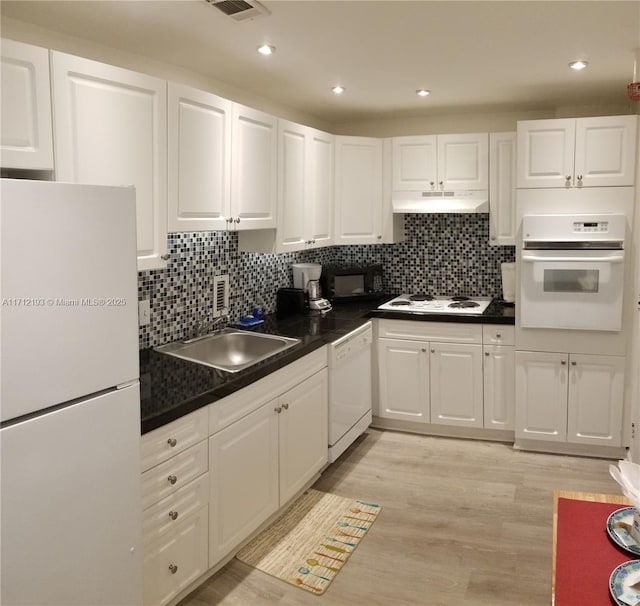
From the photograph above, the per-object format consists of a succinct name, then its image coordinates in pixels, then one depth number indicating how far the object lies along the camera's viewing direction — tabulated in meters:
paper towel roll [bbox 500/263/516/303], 4.34
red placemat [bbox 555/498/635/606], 1.32
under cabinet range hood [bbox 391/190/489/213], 4.32
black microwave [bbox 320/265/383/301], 4.68
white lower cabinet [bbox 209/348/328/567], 2.56
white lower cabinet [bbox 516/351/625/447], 3.86
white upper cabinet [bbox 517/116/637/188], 3.70
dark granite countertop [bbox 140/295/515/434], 2.26
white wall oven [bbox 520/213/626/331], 3.70
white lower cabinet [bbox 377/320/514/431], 4.11
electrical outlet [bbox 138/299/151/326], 2.99
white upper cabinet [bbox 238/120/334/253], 3.59
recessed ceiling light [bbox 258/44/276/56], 2.81
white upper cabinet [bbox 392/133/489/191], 4.31
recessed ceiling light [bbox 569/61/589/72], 3.15
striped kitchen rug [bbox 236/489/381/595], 2.71
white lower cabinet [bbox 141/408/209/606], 2.16
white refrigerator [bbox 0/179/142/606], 1.46
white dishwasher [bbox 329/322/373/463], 3.64
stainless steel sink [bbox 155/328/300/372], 3.20
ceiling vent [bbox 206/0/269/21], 2.26
